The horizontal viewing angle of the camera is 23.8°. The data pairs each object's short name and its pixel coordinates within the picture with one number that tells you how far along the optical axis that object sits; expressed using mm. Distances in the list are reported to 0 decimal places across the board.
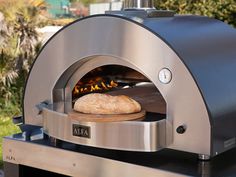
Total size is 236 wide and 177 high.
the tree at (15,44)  9332
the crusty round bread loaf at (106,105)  2349
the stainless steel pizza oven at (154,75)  2184
